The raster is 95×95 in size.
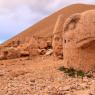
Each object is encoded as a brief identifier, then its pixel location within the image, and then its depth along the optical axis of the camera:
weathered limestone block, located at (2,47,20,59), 6.95
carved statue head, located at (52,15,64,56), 6.20
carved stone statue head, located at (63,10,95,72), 4.14
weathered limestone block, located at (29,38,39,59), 7.09
